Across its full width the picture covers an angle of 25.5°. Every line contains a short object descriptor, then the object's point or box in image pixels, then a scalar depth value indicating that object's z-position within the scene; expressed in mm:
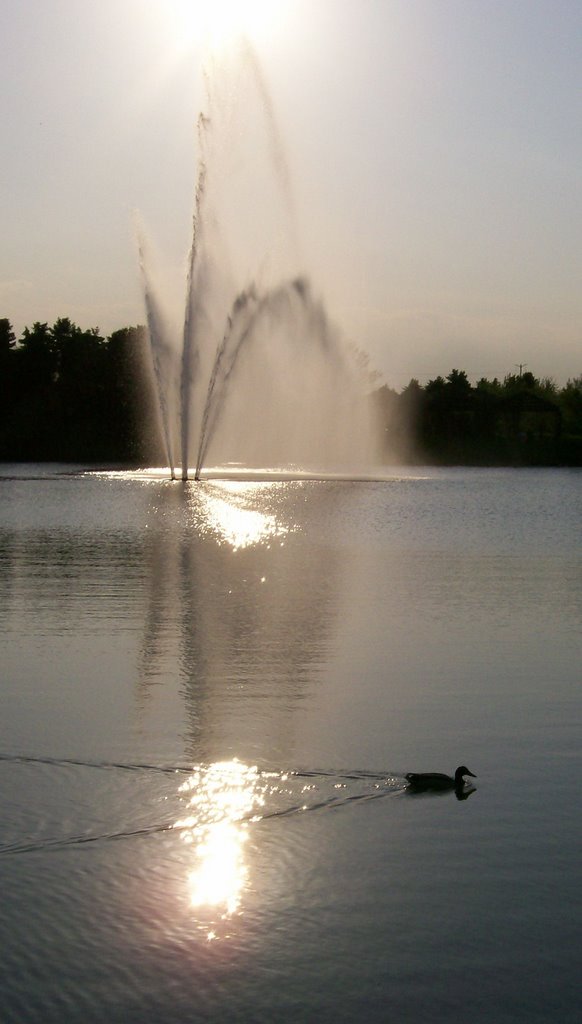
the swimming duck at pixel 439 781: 11719
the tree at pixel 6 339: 140875
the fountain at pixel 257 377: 60375
